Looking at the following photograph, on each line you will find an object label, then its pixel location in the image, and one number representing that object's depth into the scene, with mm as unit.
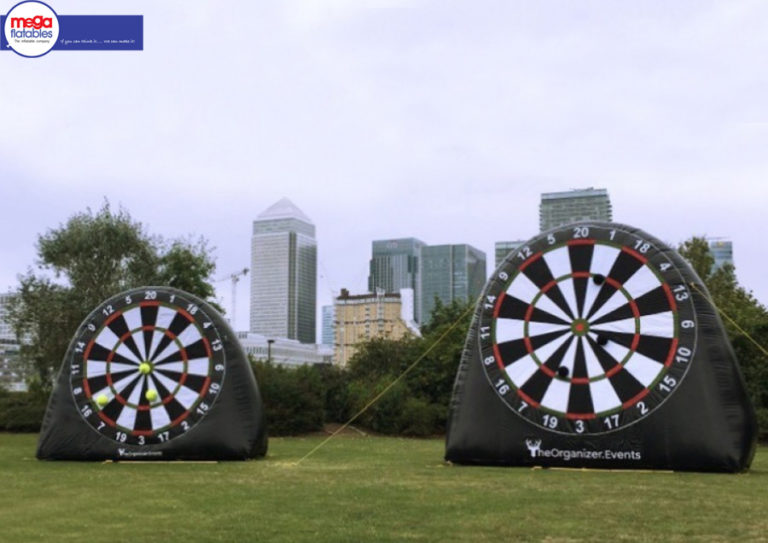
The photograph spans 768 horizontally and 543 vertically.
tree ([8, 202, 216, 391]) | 31688
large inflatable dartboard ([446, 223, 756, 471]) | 11062
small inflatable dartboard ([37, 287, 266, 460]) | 13664
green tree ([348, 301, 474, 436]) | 24656
